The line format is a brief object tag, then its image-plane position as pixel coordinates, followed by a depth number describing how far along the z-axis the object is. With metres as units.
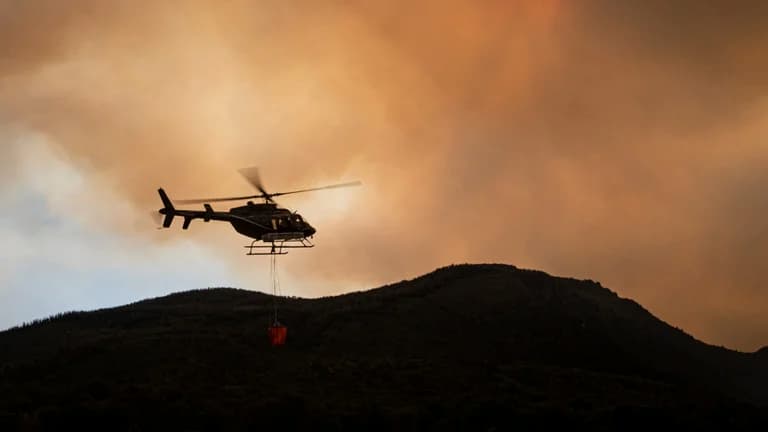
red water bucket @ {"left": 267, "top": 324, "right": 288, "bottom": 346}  75.50
